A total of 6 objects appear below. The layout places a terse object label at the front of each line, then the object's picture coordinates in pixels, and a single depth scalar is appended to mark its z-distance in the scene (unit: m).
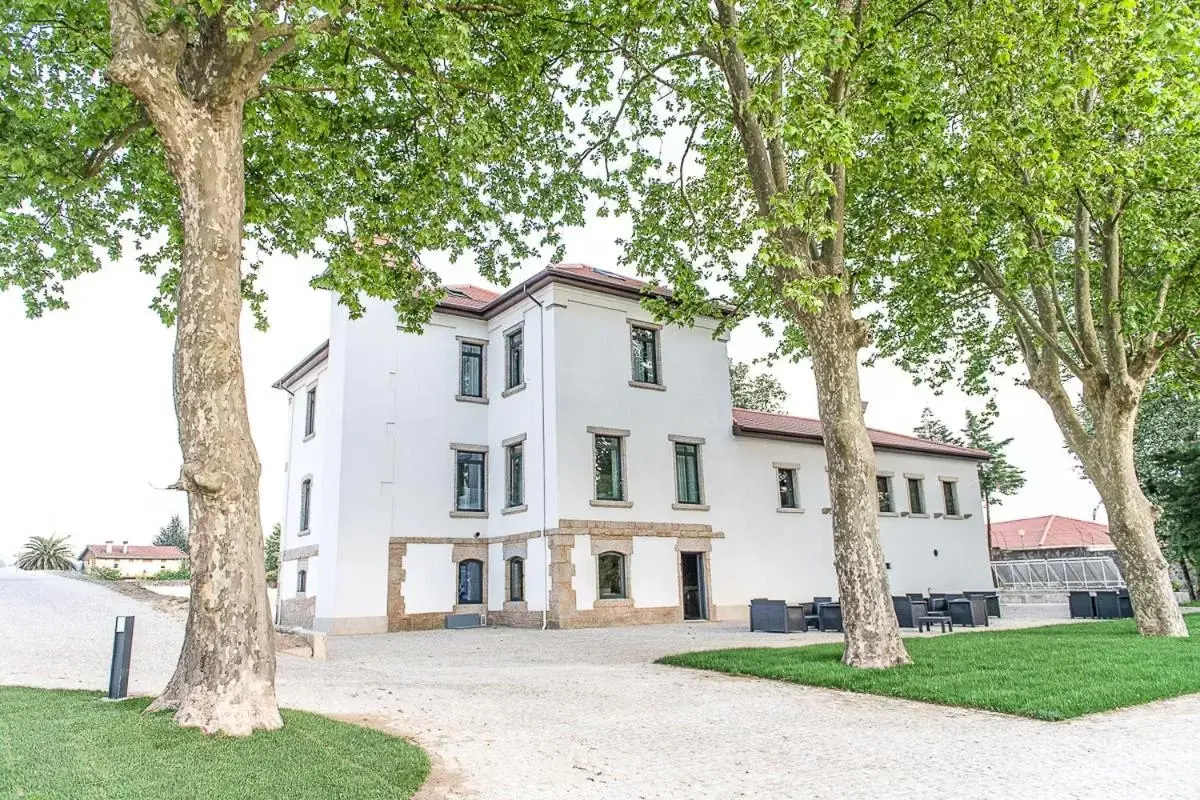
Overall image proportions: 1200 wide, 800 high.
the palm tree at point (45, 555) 83.38
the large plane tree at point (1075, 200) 10.15
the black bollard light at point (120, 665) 8.00
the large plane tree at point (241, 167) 6.76
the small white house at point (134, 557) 87.25
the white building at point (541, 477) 20.66
